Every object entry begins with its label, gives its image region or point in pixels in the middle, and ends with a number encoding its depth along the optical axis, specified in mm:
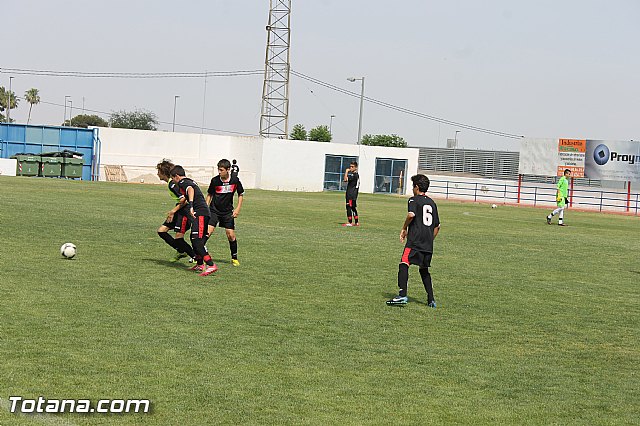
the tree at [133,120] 111438
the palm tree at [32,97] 135250
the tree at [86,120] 137875
